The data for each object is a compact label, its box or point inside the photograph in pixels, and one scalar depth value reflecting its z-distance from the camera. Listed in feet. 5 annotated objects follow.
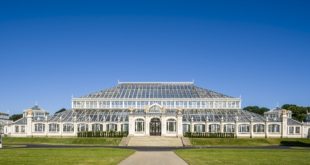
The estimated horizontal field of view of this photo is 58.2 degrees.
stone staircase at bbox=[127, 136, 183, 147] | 166.97
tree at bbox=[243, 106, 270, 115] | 399.06
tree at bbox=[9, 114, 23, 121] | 402.48
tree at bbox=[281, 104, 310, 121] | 326.48
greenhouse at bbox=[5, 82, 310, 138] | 205.94
